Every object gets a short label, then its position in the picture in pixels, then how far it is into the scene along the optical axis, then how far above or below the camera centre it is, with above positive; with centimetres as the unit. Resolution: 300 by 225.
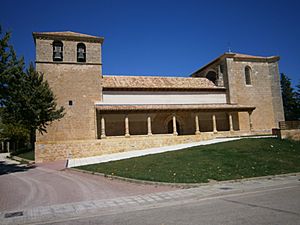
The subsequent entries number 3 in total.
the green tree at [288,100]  4483 +513
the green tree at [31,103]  1697 +254
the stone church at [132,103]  2030 +306
